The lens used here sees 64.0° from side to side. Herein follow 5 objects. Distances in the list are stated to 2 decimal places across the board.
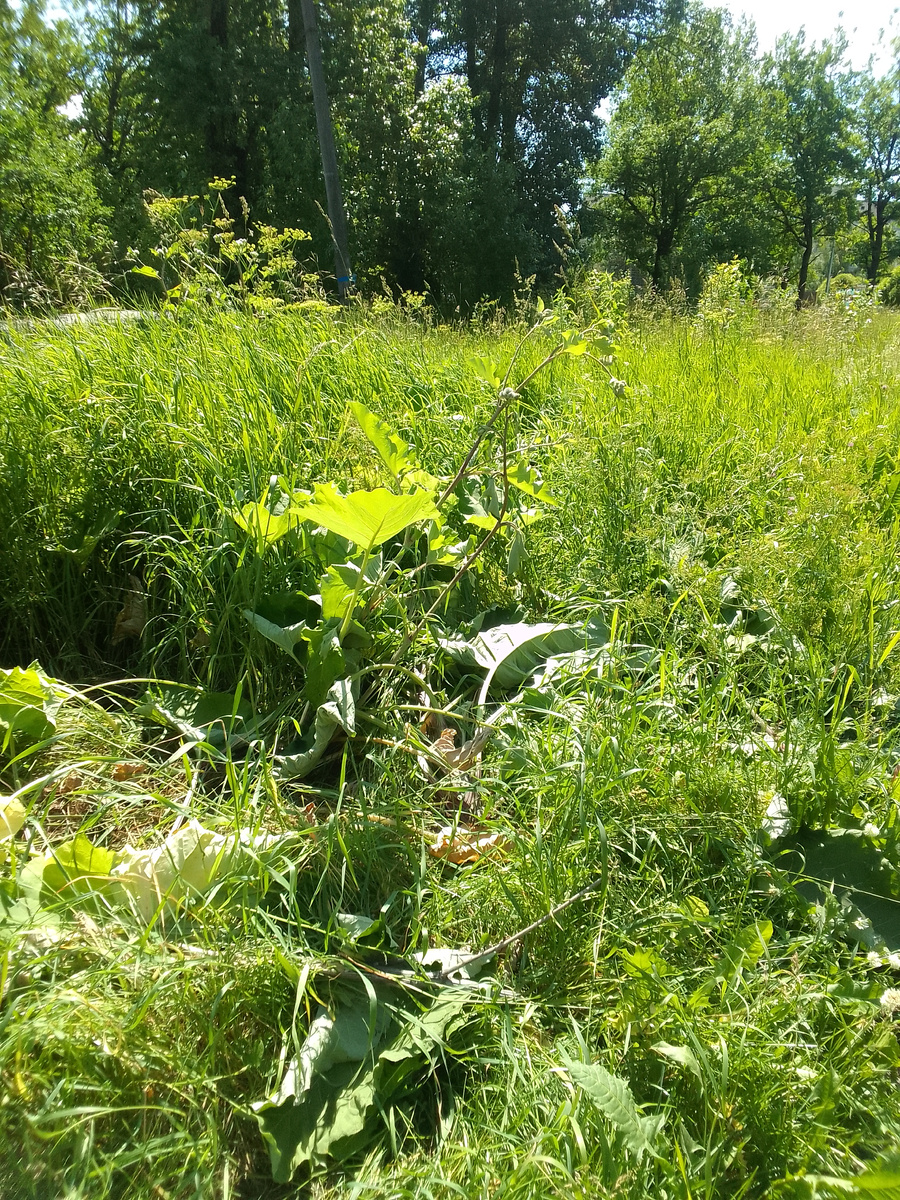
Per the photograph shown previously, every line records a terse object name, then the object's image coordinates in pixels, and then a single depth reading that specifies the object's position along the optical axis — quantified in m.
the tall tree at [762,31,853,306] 34.34
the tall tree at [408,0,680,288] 22.02
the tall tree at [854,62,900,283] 35.59
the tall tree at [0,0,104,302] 16.09
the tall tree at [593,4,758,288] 28.80
